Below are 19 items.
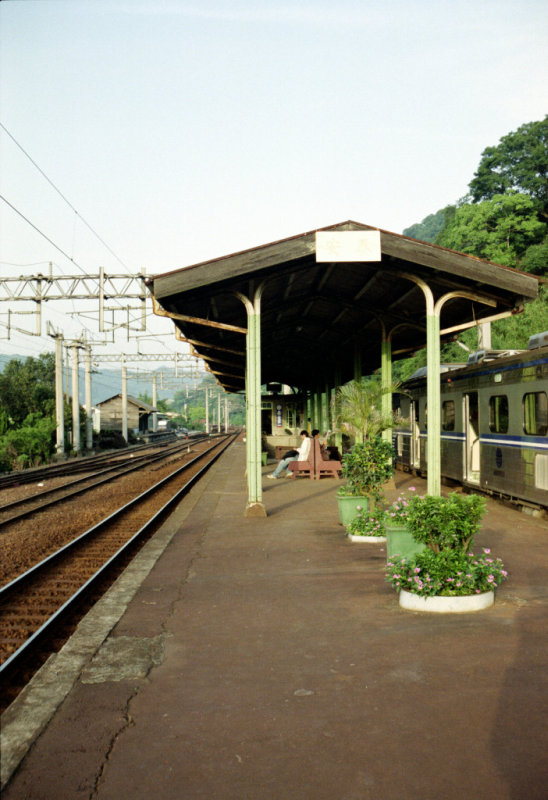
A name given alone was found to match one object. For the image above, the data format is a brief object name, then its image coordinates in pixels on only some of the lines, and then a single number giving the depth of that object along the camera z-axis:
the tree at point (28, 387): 45.09
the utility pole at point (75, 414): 37.86
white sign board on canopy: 10.84
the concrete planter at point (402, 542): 7.29
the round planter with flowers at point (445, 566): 6.10
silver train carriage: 11.28
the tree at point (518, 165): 52.72
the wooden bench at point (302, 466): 18.92
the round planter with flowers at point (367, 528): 9.45
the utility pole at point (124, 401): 51.55
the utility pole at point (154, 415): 73.69
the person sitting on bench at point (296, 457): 18.88
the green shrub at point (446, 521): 6.20
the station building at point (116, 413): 66.06
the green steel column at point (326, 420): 27.36
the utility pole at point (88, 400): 41.71
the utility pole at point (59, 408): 34.41
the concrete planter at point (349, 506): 10.34
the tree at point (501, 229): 48.06
